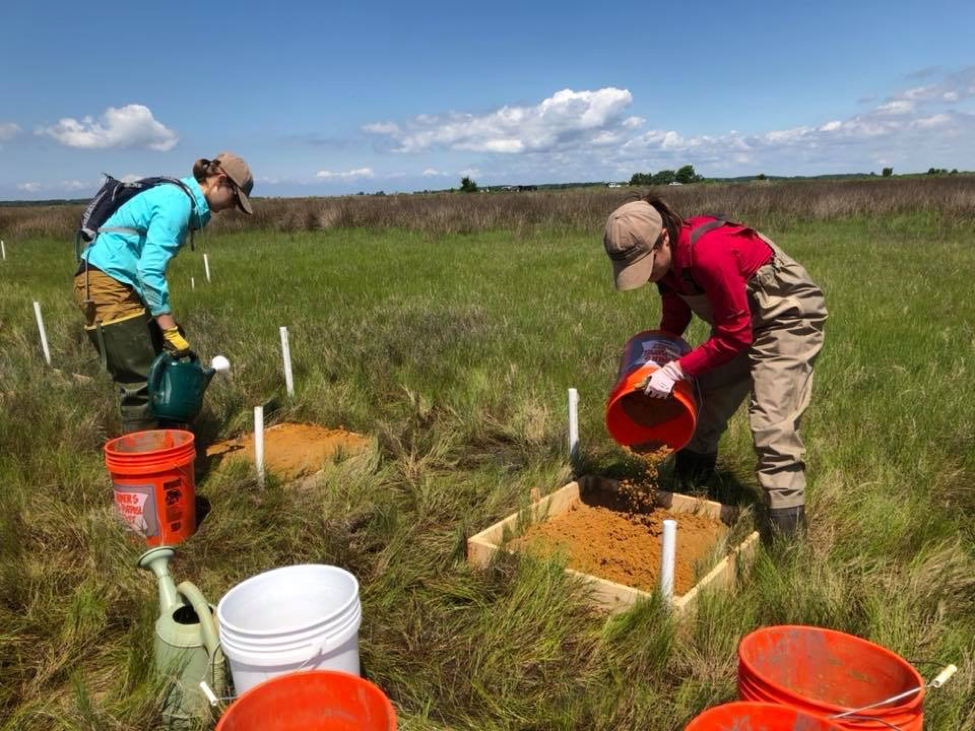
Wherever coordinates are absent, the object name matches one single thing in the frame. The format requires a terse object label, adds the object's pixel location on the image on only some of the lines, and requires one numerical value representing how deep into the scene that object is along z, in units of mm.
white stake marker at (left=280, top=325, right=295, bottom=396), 5121
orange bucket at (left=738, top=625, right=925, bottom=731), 1701
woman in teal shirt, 3666
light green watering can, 2148
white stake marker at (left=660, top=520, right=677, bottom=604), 2494
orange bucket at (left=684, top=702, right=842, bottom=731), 1475
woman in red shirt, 2777
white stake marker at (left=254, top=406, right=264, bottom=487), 3779
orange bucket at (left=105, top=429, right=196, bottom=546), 3182
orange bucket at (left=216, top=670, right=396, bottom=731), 1679
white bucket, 1855
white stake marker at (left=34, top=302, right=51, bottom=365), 6281
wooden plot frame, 2635
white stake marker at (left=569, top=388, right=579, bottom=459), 3779
